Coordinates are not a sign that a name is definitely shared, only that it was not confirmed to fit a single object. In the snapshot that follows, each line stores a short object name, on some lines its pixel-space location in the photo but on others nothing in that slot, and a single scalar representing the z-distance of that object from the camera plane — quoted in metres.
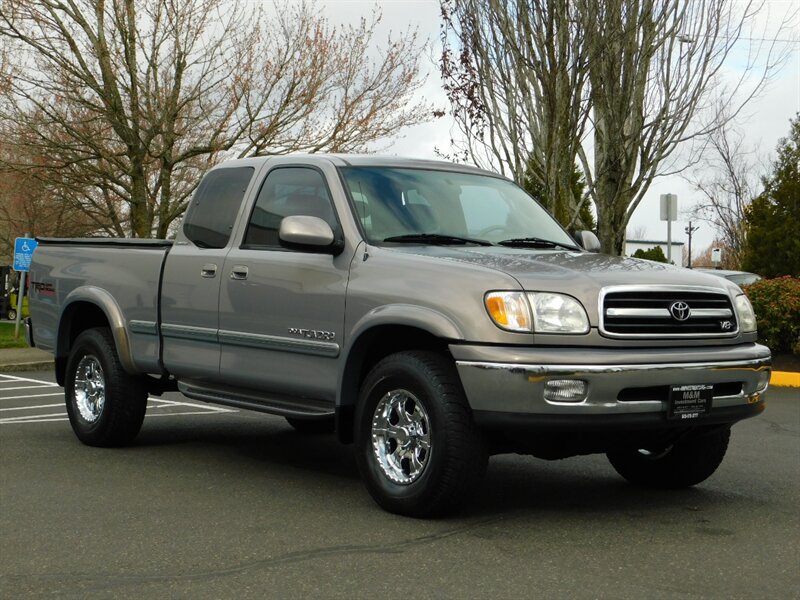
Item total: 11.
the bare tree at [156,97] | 23.88
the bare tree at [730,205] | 49.08
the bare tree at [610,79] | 16.56
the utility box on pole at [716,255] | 54.28
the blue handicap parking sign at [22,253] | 22.22
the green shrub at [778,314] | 16.00
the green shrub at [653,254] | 52.69
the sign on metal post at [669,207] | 19.92
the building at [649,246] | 94.10
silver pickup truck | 5.79
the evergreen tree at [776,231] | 32.94
